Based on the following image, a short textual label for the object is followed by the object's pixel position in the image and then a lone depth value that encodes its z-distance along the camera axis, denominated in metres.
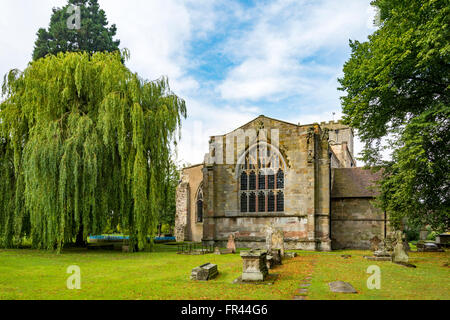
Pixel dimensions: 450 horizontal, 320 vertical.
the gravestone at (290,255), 18.11
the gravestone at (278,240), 17.61
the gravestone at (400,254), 14.80
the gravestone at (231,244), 20.83
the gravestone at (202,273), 10.86
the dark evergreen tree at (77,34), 30.48
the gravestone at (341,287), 8.84
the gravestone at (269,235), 17.77
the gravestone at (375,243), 20.34
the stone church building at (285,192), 22.97
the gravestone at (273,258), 13.53
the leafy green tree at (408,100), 12.62
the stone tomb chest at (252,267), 10.40
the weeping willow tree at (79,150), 17.22
